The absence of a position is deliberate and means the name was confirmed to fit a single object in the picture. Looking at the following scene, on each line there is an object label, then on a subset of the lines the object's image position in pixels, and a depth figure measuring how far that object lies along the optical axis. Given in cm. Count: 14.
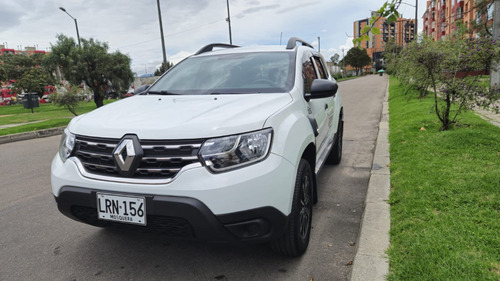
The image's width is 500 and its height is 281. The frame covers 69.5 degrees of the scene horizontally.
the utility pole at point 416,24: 2518
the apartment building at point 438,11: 4902
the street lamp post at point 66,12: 2324
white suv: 209
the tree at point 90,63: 2231
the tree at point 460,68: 541
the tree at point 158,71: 9700
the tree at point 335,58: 9744
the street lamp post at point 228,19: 2464
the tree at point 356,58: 8806
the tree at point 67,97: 1310
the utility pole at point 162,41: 1761
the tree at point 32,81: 4725
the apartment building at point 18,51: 9412
